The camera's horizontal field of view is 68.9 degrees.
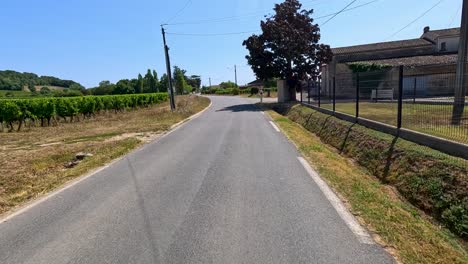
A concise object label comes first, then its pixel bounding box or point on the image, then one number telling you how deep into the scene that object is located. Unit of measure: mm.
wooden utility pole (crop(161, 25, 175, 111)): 27850
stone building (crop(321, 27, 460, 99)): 33469
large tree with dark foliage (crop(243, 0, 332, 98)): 31969
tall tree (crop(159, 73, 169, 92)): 93781
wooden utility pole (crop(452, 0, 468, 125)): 8930
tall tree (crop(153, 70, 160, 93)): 94050
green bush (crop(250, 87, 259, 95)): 68312
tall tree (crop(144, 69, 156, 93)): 94438
